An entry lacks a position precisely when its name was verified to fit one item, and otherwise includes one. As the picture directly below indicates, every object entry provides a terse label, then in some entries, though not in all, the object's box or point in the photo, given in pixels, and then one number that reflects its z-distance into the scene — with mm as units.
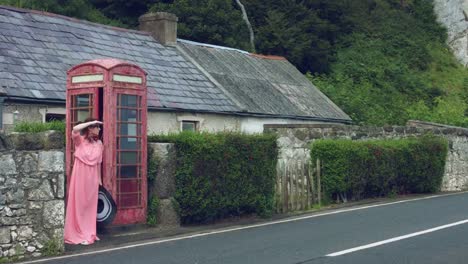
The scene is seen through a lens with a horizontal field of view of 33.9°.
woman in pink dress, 12602
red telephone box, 13797
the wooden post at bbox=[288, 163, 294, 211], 18016
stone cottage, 17797
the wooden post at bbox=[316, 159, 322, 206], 19203
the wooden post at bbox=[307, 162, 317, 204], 19000
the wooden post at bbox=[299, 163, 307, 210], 18547
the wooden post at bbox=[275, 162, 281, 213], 17562
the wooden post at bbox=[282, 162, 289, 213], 17812
